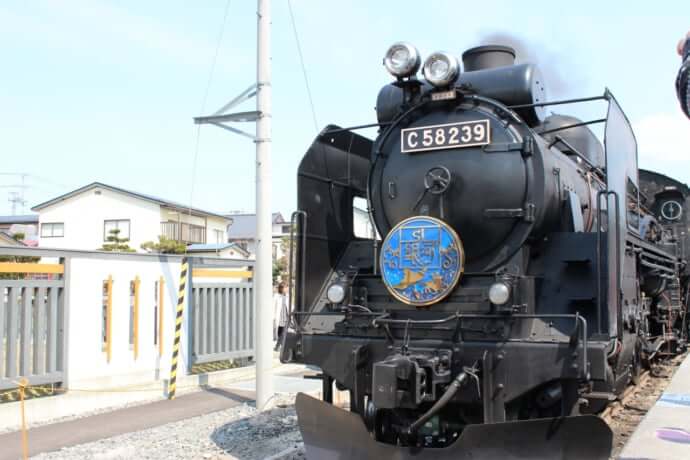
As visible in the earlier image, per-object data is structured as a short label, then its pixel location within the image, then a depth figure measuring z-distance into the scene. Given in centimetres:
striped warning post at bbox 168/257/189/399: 847
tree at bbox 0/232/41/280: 1548
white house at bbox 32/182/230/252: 3155
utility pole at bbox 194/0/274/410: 768
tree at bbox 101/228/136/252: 2683
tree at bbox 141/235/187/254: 2683
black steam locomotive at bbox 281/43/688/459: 423
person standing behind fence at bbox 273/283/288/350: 1142
